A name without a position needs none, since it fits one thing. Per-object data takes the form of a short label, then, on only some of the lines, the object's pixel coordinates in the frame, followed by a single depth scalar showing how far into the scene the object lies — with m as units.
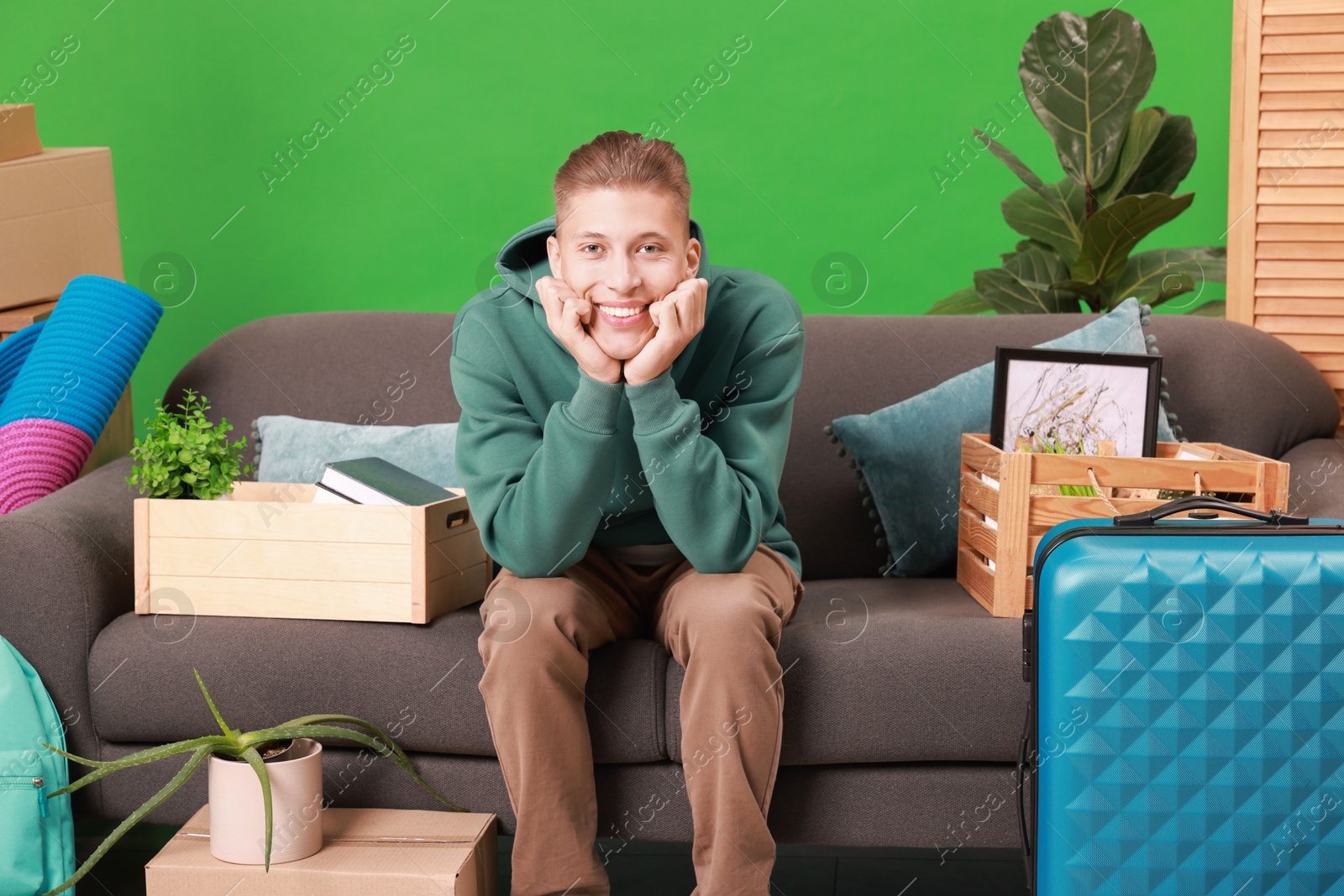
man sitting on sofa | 3.60
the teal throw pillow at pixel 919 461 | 4.16
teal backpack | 3.68
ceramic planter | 3.60
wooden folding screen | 4.28
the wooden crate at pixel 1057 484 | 3.88
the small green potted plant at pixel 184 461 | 3.90
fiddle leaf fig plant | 4.81
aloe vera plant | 3.62
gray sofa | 3.73
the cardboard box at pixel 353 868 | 3.59
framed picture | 4.07
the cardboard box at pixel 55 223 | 4.39
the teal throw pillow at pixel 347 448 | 4.17
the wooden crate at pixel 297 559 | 3.82
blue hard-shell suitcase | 3.43
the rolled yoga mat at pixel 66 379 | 4.09
